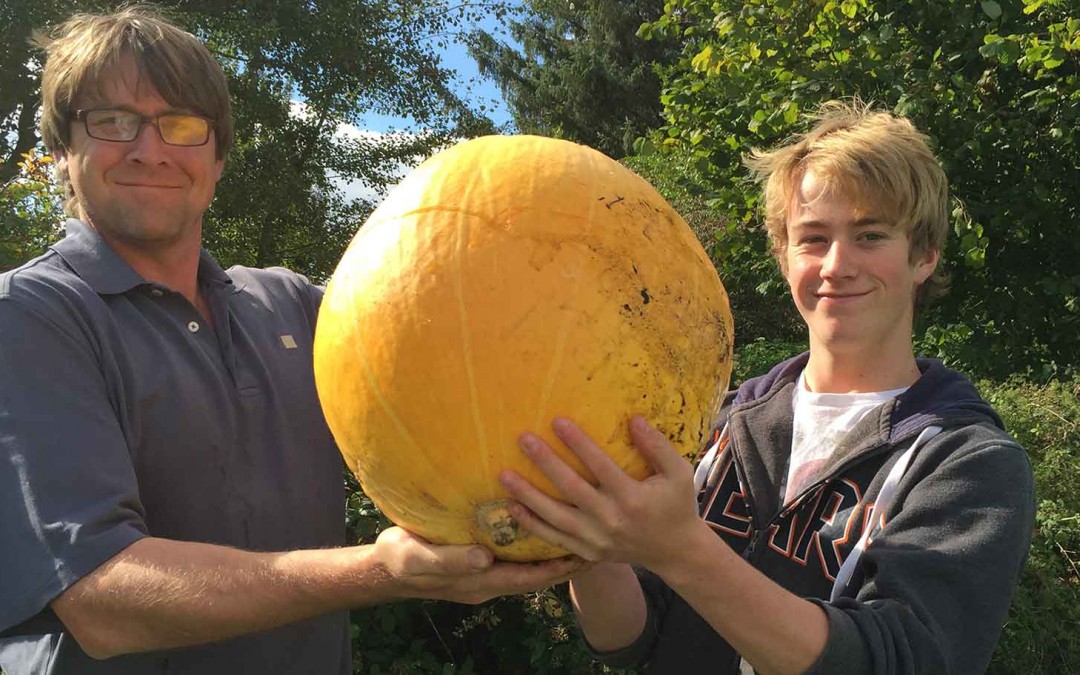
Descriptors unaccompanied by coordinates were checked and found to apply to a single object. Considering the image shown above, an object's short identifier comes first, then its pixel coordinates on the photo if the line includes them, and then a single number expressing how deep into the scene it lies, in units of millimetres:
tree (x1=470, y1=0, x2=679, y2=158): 24109
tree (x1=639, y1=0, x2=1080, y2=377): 6141
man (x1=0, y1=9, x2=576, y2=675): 1568
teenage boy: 1420
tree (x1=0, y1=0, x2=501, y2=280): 12219
